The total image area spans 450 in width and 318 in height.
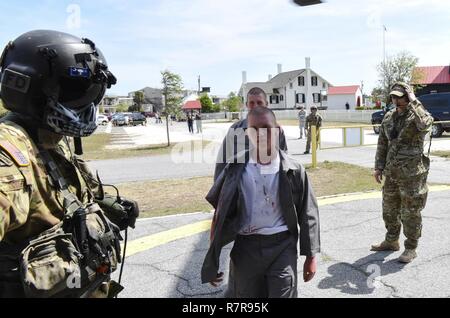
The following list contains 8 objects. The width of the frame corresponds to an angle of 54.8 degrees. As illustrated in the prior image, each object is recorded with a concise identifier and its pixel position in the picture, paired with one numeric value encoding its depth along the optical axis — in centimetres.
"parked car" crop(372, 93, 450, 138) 2033
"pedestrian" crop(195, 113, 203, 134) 3078
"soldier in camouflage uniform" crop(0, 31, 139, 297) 158
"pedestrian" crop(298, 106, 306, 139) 2294
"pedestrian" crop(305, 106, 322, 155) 1518
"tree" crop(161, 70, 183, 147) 2119
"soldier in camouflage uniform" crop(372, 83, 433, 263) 437
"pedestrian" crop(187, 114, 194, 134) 3129
